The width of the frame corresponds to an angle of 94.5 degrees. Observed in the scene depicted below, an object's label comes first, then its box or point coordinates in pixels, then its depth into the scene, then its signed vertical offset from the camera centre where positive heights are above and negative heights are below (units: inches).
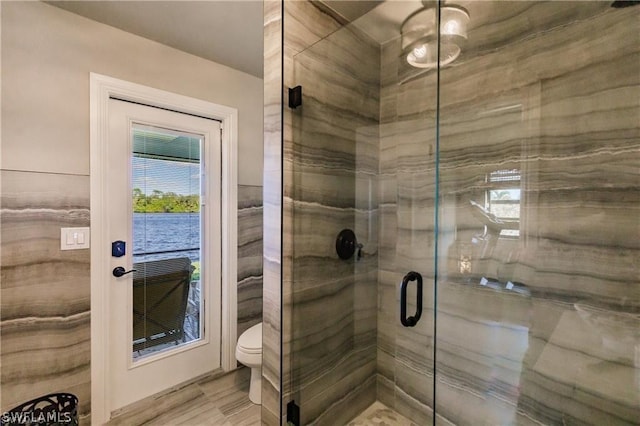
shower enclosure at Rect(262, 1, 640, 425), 46.4 -1.4
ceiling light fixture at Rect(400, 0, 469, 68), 59.3 +36.6
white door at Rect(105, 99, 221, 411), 72.9 -11.6
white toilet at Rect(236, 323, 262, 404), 74.4 -37.4
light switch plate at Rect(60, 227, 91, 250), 64.3 -7.3
